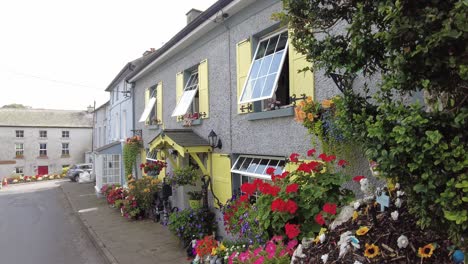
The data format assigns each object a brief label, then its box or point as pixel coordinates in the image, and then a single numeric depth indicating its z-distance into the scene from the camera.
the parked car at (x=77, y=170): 30.36
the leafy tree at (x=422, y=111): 1.70
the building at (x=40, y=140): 37.56
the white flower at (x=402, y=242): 2.45
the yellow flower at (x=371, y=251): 2.54
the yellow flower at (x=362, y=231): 2.79
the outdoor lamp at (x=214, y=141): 7.66
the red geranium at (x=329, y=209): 3.30
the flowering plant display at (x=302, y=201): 3.43
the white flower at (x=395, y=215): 2.75
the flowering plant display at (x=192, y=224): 7.42
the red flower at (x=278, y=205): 3.41
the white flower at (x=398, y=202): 2.85
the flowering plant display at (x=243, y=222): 4.63
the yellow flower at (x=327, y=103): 4.02
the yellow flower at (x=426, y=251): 2.30
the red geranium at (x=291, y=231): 3.33
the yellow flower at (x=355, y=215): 3.16
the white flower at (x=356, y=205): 3.33
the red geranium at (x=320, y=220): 3.31
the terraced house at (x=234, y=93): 5.52
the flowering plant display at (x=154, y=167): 9.86
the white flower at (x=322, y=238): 3.10
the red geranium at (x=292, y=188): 3.49
